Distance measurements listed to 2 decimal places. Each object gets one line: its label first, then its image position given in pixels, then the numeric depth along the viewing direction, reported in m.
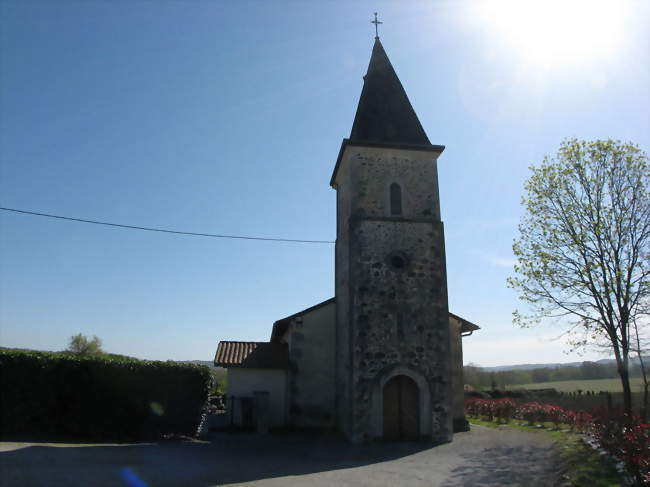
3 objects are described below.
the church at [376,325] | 15.46
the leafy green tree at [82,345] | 57.56
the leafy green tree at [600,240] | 15.52
